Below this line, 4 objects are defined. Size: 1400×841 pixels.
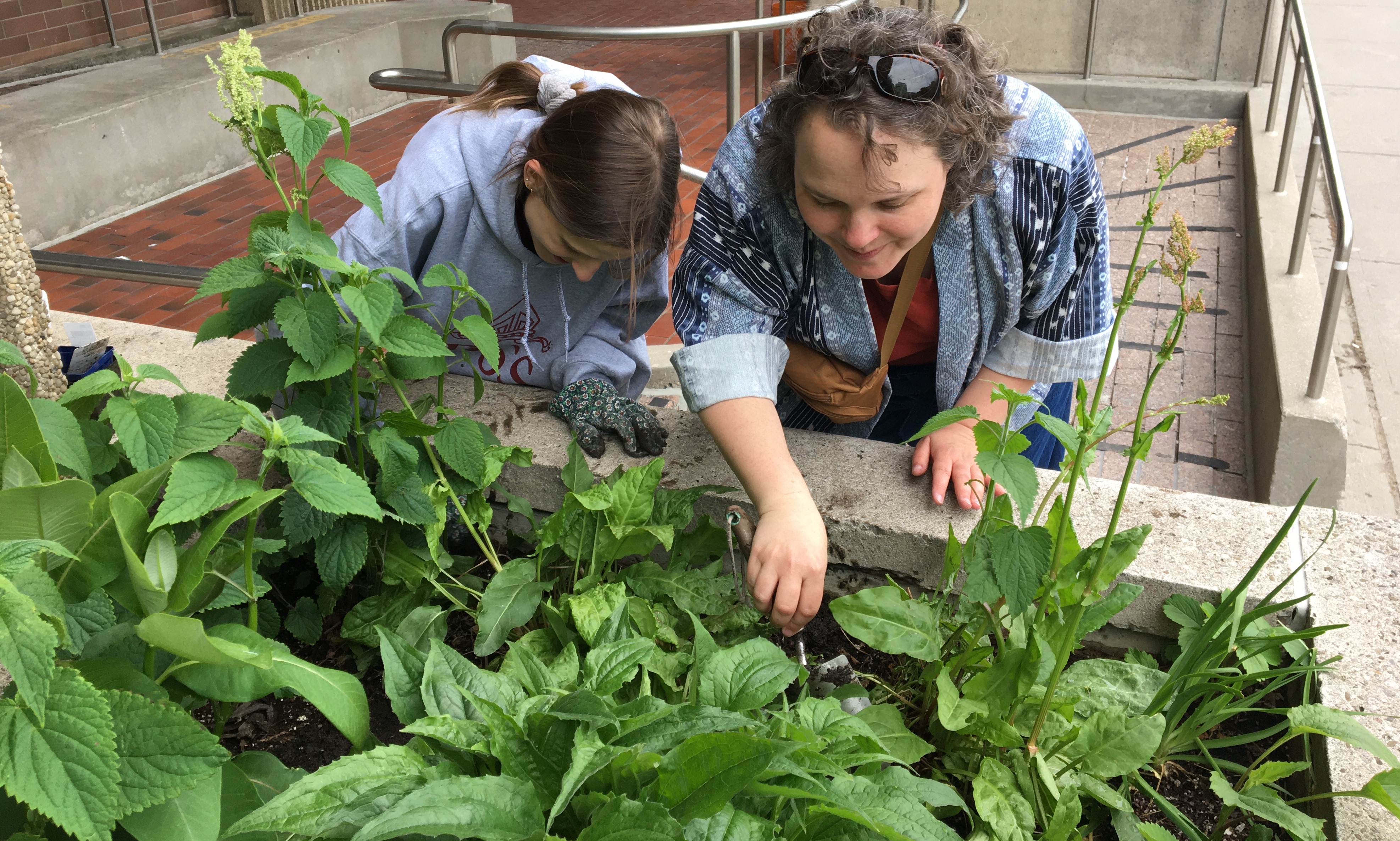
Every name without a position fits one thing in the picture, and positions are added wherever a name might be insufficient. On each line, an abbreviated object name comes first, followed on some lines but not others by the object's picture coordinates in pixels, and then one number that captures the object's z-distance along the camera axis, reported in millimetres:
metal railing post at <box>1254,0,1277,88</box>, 6266
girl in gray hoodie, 2064
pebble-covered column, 1715
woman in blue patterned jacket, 1496
